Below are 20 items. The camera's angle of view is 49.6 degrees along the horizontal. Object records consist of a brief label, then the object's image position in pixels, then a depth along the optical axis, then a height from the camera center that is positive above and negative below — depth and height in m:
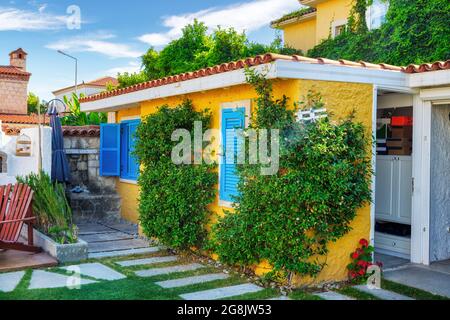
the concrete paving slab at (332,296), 6.08 -1.80
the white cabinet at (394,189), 8.30 -0.60
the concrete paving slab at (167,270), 7.14 -1.79
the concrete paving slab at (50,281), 6.36 -1.75
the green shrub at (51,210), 8.05 -1.02
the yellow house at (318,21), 14.25 +4.68
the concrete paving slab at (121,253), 8.22 -1.77
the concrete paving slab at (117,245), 8.84 -1.77
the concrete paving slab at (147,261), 7.74 -1.79
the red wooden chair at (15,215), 7.65 -1.06
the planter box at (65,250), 7.65 -1.58
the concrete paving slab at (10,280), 6.19 -1.74
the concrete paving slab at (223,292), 6.02 -1.78
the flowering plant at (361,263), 6.76 -1.52
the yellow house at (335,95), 6.40 +0.90
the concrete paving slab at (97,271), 6.92 -1.77
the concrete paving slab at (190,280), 6.57 -1.79
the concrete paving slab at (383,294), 6.14 -1.80
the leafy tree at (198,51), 22.84 +4.99
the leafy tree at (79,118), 17.44 +1.25
